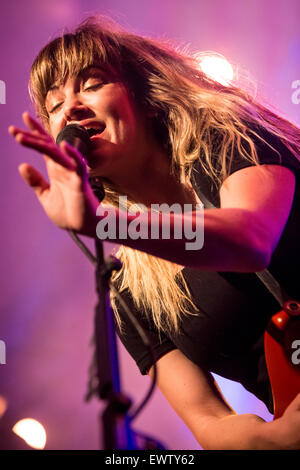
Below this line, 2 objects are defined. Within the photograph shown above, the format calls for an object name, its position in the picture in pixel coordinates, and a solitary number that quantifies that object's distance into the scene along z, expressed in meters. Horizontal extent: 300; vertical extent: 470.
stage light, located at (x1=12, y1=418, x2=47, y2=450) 2.49
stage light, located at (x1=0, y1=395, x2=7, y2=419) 2.54
